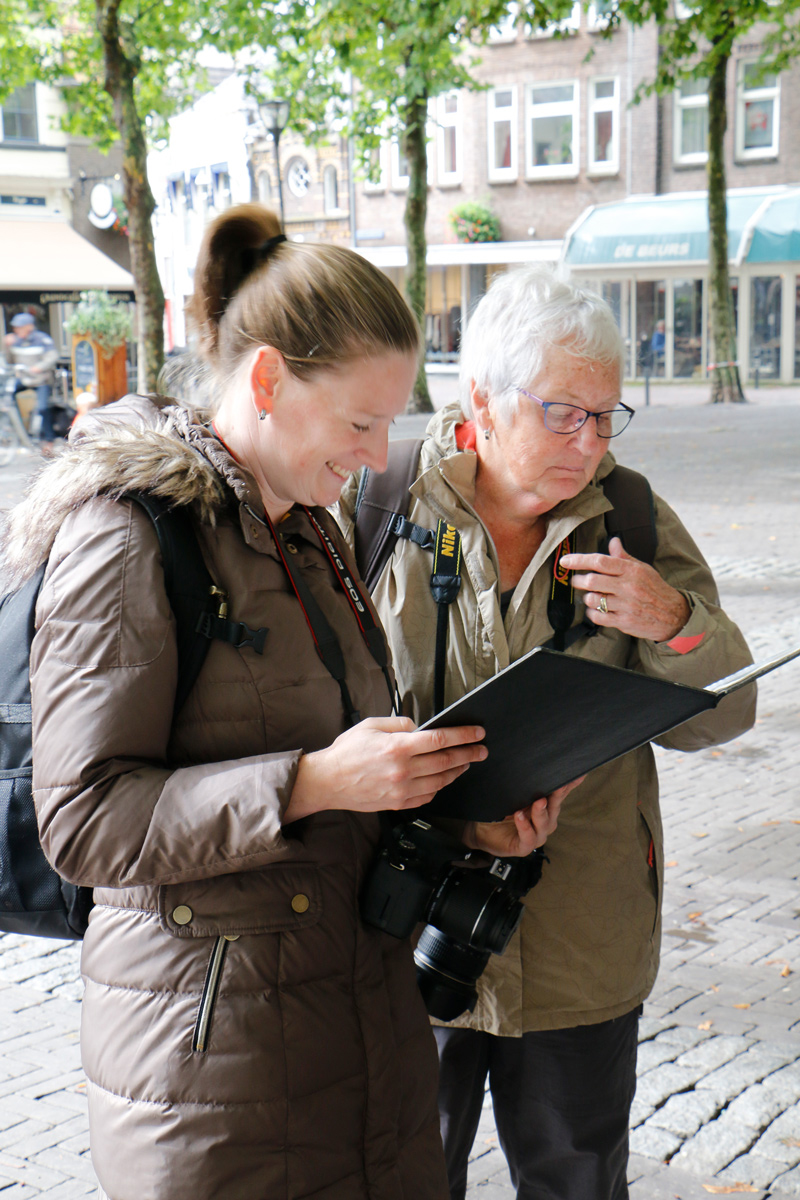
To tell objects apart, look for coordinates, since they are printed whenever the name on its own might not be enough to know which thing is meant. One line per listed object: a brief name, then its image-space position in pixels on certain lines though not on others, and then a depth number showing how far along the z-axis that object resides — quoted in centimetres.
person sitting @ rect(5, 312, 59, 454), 1694
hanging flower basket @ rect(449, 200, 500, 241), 3353
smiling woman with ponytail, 143
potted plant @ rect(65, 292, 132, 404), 2072
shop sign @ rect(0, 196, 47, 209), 3091
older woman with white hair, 215
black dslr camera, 188
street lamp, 1881
